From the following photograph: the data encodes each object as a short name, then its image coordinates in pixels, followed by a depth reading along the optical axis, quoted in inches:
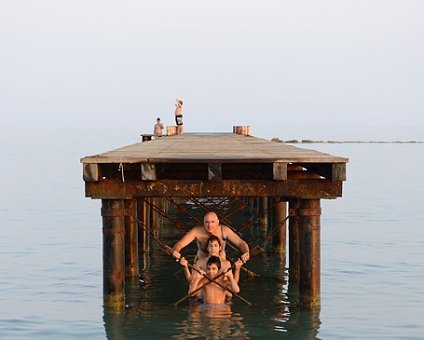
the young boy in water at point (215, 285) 617.8
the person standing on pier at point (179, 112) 1493.5
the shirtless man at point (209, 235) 619.5
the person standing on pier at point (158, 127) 1430.1
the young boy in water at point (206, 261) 612.7
